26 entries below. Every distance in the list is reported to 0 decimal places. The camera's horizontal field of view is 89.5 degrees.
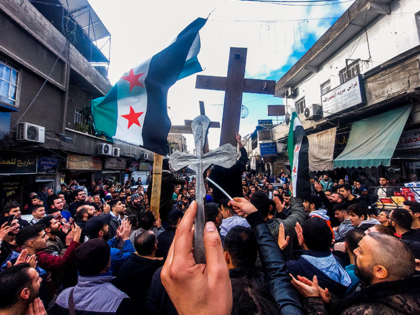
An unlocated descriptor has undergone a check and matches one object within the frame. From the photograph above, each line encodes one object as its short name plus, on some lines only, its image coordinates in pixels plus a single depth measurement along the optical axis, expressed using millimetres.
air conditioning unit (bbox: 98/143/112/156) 13281
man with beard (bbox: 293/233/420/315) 1293
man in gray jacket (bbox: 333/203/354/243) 3485
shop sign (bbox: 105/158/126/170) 14952
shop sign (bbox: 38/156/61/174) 9304
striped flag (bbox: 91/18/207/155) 3699
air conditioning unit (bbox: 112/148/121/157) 14602
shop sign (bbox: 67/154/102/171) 11039
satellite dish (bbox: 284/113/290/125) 15205
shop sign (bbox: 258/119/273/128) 21156
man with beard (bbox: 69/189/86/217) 6191
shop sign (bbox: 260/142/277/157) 16856
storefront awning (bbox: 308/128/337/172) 9977
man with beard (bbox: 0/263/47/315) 1637
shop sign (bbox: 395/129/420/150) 7512
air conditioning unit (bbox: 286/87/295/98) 15719
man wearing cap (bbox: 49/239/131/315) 1757
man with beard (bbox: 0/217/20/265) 2797
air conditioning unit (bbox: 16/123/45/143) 7637
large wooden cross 3043
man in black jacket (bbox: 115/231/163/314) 2289
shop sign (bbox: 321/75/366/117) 8847
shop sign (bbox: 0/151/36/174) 7523
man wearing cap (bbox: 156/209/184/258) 2936
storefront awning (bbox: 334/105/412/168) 7363
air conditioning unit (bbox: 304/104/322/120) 11086
